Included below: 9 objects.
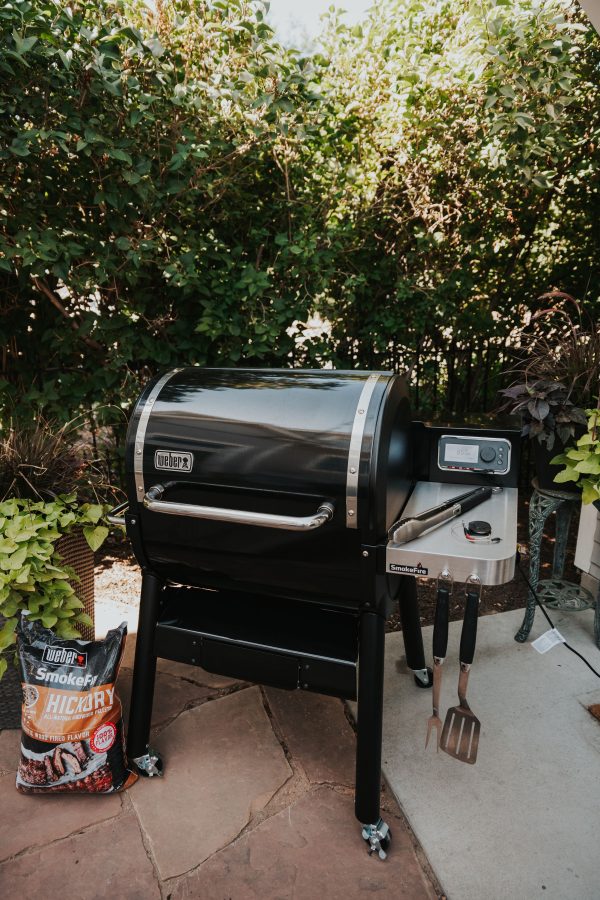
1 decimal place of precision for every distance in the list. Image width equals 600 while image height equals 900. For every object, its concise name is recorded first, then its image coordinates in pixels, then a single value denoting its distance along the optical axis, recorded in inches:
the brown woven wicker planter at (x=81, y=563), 82.6
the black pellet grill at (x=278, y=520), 55.0
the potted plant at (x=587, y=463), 83.1
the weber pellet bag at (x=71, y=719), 66.2
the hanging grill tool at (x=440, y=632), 53.9
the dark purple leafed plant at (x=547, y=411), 87.7
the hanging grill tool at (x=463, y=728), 55.1
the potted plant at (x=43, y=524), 70.5
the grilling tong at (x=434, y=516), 56.4
